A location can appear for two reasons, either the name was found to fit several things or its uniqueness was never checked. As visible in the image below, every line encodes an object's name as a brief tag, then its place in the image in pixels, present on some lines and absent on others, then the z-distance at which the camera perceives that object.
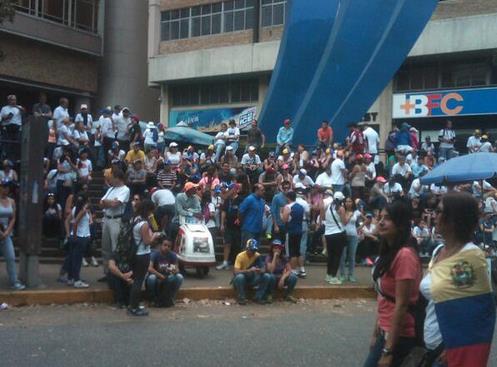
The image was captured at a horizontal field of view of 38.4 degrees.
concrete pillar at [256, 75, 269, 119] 38.38
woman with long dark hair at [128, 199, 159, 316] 10.16
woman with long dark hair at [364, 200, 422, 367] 4.17
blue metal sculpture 22.62
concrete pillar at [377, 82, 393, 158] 34.09
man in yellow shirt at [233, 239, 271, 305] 11.49
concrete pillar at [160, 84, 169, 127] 42.38
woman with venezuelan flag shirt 3.65
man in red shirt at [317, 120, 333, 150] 21.46
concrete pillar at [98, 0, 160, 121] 40.16
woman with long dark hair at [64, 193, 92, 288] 11.65
